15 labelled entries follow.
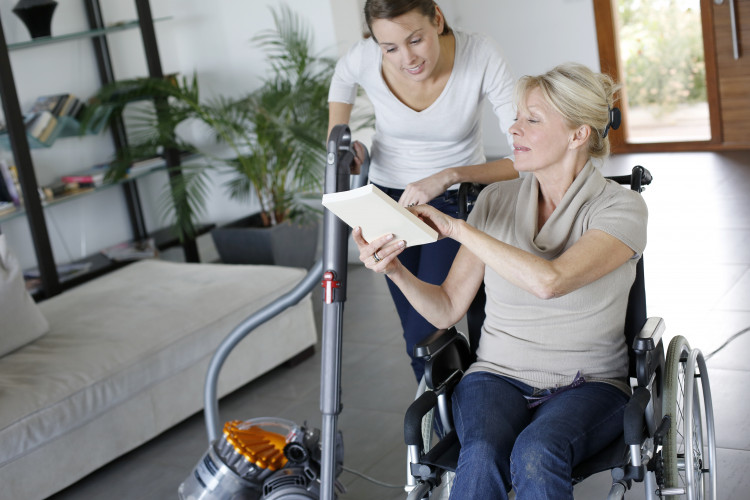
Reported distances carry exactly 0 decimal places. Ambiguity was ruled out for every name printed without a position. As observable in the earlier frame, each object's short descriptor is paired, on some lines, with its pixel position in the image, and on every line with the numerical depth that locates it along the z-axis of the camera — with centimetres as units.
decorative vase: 385
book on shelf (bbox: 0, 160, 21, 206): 371
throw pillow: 281
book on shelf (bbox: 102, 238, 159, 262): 438
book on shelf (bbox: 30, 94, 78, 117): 405
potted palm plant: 406
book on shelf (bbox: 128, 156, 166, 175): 428
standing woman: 198
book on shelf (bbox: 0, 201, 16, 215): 367
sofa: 252
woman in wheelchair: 158
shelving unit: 359
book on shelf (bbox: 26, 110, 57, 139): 391
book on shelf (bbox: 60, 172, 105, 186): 418
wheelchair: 155
